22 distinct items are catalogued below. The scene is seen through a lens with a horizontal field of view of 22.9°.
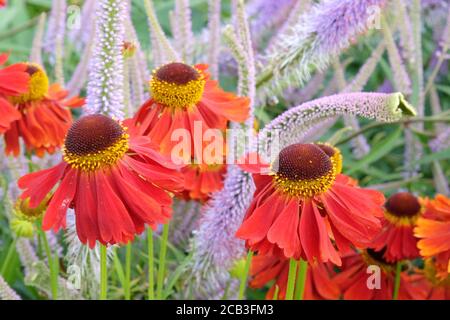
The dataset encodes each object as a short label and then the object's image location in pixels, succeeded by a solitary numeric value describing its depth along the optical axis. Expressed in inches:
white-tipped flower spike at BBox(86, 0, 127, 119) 16.3
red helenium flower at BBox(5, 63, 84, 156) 18.9
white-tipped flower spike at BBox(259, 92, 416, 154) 14.5
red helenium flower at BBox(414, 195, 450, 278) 16.6
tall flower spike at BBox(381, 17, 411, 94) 21.5
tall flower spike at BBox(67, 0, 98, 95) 21.8
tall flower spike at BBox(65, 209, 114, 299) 16.8
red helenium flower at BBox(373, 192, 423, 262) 18.3
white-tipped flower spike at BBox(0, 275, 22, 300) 16.4
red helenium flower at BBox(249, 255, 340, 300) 18.9
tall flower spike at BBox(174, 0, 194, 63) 20.0
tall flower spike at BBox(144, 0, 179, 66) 18.3
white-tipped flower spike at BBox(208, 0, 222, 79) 21.3
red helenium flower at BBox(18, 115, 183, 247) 14.7
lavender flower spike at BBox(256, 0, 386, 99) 18.9
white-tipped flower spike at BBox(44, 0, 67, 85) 24.3
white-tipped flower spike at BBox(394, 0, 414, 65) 21.8
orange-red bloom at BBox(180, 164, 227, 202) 19.1
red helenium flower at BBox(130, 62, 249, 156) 16.8
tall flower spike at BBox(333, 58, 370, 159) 23.2
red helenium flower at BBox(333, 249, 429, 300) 18.9
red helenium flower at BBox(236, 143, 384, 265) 14.8
